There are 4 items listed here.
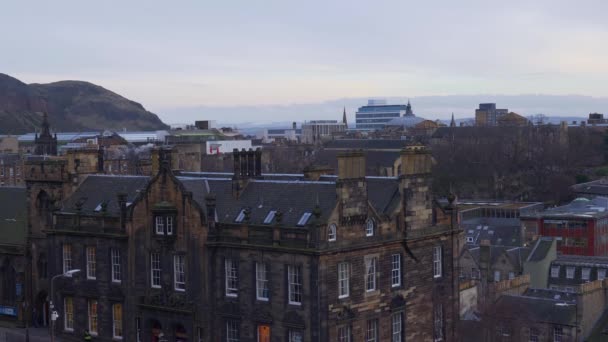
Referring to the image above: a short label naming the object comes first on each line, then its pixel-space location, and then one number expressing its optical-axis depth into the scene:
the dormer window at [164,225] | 43.19
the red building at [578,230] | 81.38
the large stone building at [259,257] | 38.84
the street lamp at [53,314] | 37.23
